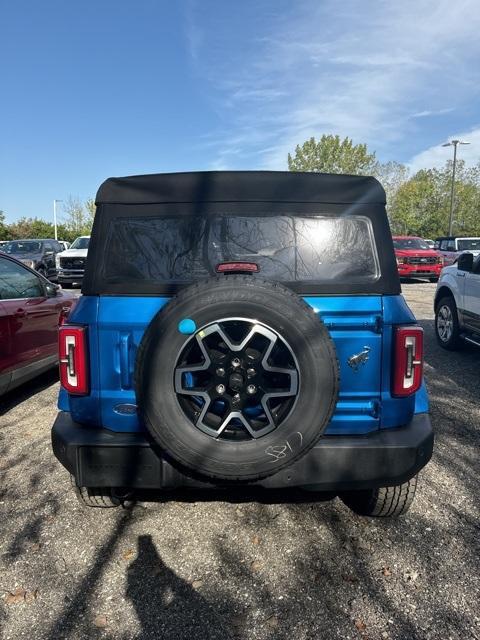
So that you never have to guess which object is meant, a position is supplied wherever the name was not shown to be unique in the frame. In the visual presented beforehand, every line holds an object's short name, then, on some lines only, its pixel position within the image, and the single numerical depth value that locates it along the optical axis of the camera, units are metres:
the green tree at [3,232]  40.34
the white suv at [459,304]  6.19
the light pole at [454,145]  31.98
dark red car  4.41
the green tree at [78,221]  63.69
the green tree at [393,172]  57.25
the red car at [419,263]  16.98
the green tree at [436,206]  47.06
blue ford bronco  2.16
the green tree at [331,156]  46.28
